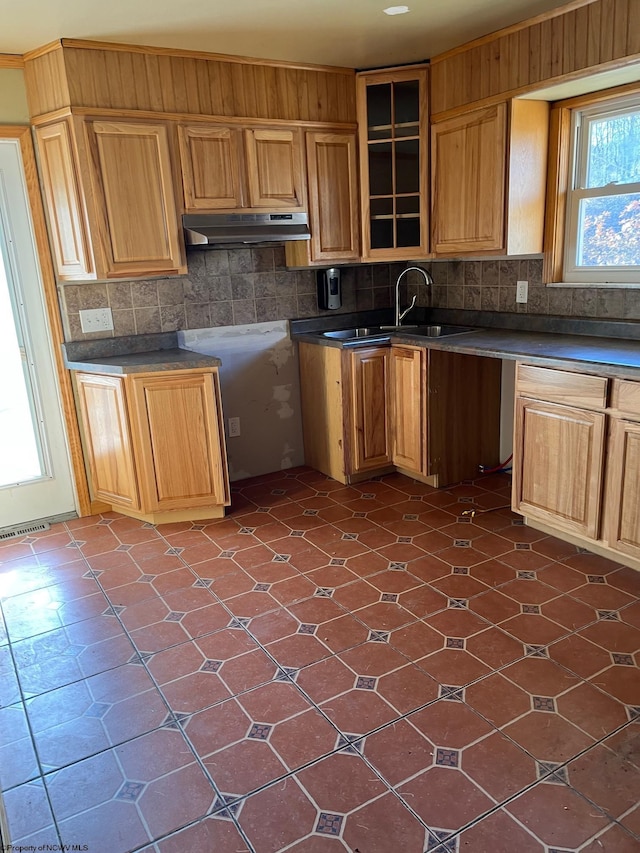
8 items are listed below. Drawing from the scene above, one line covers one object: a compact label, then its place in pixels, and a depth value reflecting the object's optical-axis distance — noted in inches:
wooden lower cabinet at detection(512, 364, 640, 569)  100.3
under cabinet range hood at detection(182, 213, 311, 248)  130.0
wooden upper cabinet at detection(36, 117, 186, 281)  121.8
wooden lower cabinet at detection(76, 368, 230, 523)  129.1
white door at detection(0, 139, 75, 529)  129.8
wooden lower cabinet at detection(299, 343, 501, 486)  142.9
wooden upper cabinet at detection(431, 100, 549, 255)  125.6
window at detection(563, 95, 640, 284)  121.0
